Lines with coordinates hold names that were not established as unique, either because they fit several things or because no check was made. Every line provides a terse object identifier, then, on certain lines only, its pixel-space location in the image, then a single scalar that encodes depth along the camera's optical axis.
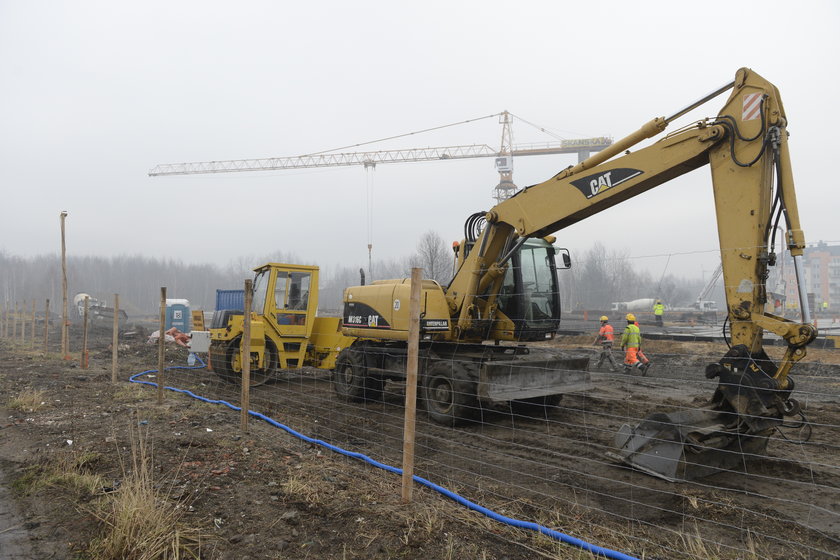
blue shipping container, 17.48
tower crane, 67.88
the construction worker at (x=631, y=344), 12.70
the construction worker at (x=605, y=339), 13.14
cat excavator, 4.93
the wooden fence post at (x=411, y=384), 4.09
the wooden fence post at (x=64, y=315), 14.94
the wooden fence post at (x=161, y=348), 8.05
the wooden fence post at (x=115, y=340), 9.97
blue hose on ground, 3.30
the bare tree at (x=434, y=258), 27.64
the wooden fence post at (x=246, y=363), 6.34
